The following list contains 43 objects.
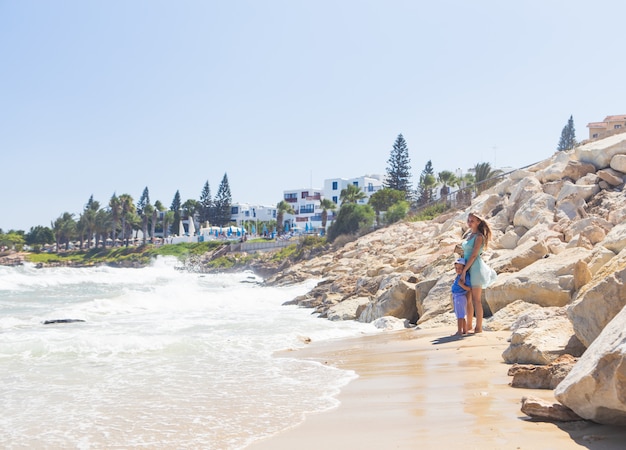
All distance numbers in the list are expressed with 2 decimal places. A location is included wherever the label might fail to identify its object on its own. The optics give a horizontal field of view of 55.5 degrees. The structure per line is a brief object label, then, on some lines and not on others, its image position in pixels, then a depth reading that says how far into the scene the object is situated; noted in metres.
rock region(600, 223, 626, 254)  6.29
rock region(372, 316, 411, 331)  10.16
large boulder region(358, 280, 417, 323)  10.93
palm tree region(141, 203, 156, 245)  91.12
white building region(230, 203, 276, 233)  99.19
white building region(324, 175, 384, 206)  86.88
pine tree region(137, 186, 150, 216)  111.94
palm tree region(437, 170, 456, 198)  59.56
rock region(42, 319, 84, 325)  13.89
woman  7.20
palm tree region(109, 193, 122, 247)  91.44
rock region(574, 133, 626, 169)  14.15
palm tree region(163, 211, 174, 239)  99.13
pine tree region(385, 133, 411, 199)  70.25
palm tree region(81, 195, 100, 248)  96.56
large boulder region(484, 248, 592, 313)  6.85
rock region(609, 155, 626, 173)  13.51
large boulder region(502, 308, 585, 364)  4.64
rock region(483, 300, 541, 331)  7.20
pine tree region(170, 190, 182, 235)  102.71
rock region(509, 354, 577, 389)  4.03
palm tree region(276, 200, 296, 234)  81.12
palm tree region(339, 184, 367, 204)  62.53
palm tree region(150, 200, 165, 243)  97.42
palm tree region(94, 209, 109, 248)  96.38
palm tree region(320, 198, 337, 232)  69.31
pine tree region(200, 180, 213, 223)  98.44
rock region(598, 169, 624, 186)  13.20
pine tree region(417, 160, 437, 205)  55.06
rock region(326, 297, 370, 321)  12.91
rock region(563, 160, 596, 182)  14.82
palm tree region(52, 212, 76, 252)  100.38
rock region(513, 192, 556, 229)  12.70
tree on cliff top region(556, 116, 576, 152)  83.94
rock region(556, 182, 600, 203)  13.16
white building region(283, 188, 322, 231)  90.31
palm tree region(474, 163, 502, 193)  41.13
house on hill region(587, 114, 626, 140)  44.34
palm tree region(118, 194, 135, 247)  91.44
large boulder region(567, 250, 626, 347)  3.86
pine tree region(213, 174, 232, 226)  97.06
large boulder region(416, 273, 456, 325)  9.38
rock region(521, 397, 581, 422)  3.17
